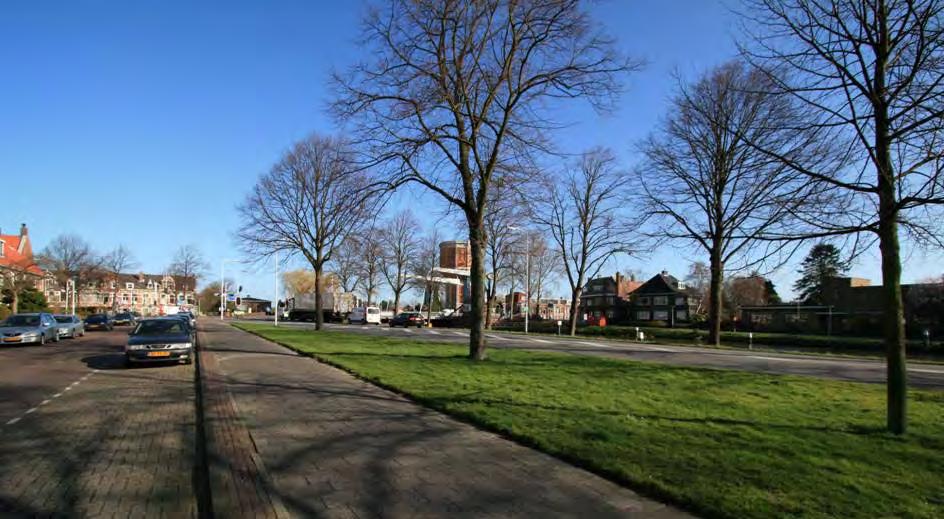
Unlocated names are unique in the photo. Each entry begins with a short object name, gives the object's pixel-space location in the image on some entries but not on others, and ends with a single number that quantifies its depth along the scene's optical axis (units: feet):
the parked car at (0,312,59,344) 83.05
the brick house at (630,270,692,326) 293.84
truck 238.48
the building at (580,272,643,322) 320.91
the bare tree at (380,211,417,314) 222.28
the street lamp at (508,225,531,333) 165.89
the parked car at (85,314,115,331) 141.90
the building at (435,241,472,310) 264.70
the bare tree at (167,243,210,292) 286.25
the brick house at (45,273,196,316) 272.10
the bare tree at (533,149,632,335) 148.25
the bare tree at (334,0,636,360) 53.62
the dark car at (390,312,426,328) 190.80
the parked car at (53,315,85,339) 102.53
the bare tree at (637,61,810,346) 28.27
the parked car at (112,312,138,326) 177.37
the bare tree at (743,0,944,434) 24.34
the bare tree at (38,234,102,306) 217.97
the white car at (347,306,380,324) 209.10
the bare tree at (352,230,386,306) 222.65
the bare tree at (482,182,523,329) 105.79
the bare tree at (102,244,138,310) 262.36
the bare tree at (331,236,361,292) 199.80
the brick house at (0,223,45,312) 184.44
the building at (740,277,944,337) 153.89
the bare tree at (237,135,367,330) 118.32
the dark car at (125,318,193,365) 53.88
